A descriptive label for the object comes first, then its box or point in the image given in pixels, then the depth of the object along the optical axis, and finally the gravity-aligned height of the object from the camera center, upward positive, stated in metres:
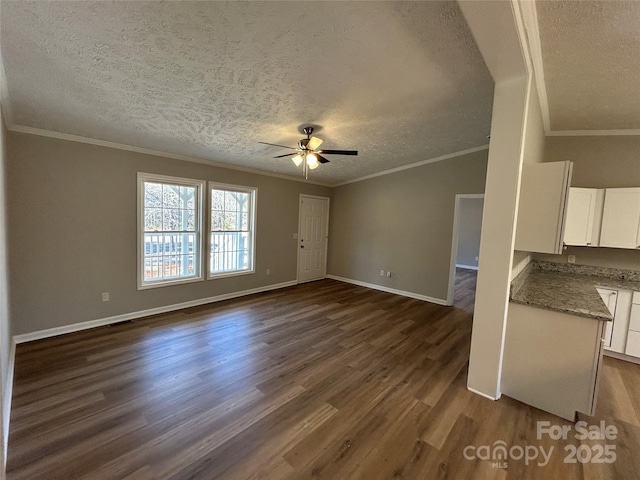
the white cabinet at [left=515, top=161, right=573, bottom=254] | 2.28 +0.25
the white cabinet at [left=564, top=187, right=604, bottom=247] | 3.30 +0.25
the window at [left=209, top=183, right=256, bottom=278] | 4.76 -0.19
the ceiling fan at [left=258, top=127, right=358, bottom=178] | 3.10 +0.85
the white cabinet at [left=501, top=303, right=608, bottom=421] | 2.05 -1.00
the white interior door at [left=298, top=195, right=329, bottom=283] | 6.28 -0.33
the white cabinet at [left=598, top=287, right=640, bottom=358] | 2.97 -0.91
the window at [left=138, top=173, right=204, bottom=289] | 3.93 -0.21
